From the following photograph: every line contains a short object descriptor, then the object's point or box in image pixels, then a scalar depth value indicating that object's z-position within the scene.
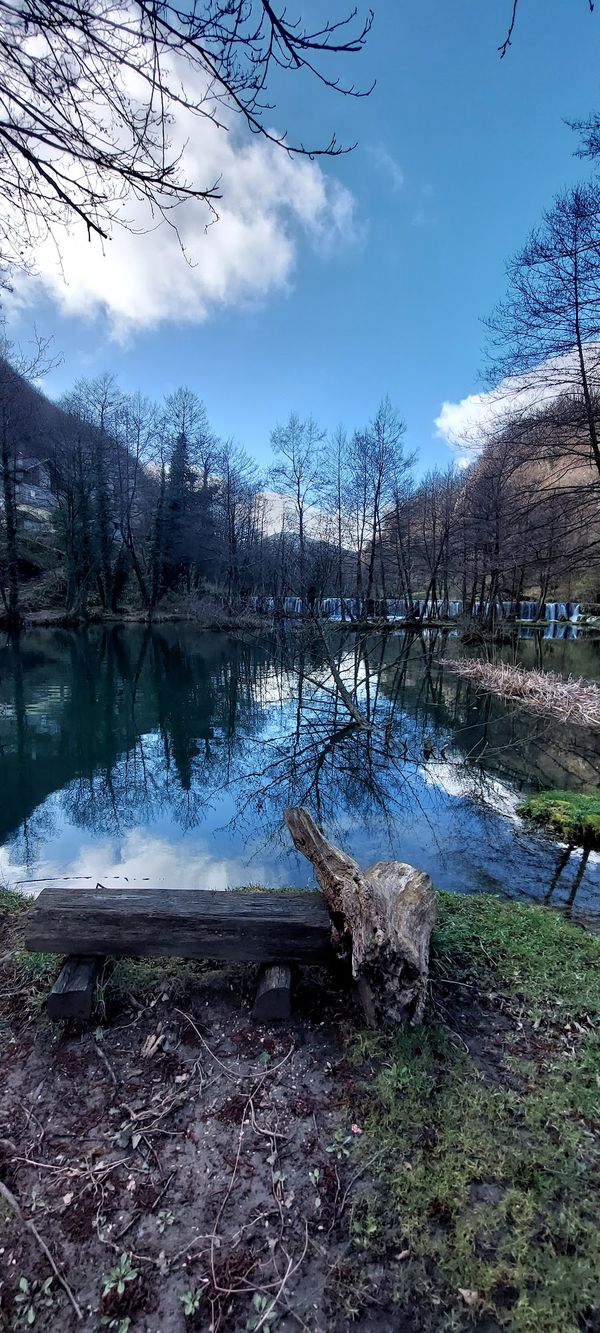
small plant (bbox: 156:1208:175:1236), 1.73
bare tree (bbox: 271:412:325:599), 34.62
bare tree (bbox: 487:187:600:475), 9.81
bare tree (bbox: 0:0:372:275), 2.05
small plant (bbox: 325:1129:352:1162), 1.94
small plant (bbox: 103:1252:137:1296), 1.54
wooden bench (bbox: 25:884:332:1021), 2.71
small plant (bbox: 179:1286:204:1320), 1.48
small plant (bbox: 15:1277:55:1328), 1.49
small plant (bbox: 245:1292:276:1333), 1.45
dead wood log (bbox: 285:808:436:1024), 2.41
